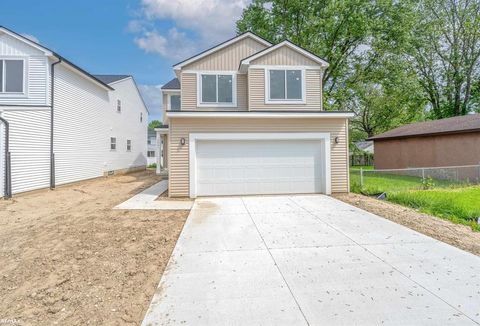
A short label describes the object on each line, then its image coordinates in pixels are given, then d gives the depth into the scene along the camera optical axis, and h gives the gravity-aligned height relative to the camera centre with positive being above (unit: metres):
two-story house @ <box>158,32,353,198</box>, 9.53 +0.70
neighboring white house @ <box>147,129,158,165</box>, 34.66 +3.21
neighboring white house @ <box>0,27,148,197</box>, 10.04 +2.34
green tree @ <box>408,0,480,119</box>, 24.31 +11.24
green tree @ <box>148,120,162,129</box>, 84.59 +15.13
